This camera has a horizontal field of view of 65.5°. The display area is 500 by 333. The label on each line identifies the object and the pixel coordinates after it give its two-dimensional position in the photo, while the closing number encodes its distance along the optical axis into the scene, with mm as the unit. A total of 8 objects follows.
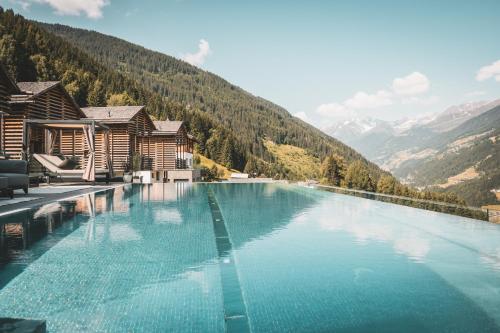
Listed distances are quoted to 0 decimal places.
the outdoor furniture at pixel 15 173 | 11052
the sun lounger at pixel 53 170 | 18452
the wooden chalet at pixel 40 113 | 21172
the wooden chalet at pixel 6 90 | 18641
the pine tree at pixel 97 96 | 68000
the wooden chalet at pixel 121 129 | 28500
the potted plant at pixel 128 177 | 22703
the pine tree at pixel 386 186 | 78531
